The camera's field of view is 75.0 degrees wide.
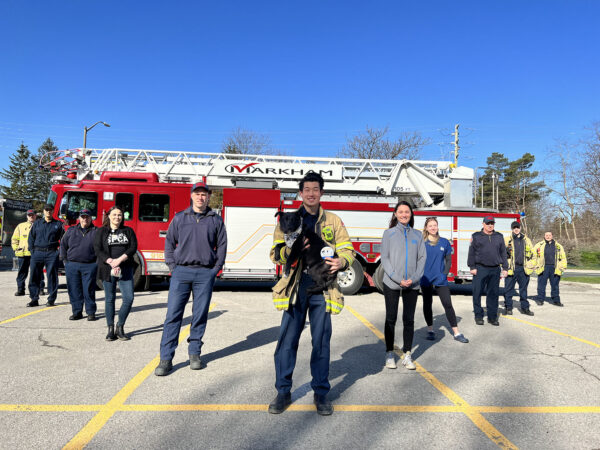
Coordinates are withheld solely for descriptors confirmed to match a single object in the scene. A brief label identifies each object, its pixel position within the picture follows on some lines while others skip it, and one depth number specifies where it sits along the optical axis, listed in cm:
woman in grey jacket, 440
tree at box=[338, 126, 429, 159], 3403
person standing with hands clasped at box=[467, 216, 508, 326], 675
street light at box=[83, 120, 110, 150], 2559
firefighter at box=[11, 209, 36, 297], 888
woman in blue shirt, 569
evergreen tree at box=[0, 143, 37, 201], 5194
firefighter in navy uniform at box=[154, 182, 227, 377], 427
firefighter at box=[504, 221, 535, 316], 812
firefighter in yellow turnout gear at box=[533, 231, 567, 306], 941
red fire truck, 982
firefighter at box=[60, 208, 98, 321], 643
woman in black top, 540
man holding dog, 321
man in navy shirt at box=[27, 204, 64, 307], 782
